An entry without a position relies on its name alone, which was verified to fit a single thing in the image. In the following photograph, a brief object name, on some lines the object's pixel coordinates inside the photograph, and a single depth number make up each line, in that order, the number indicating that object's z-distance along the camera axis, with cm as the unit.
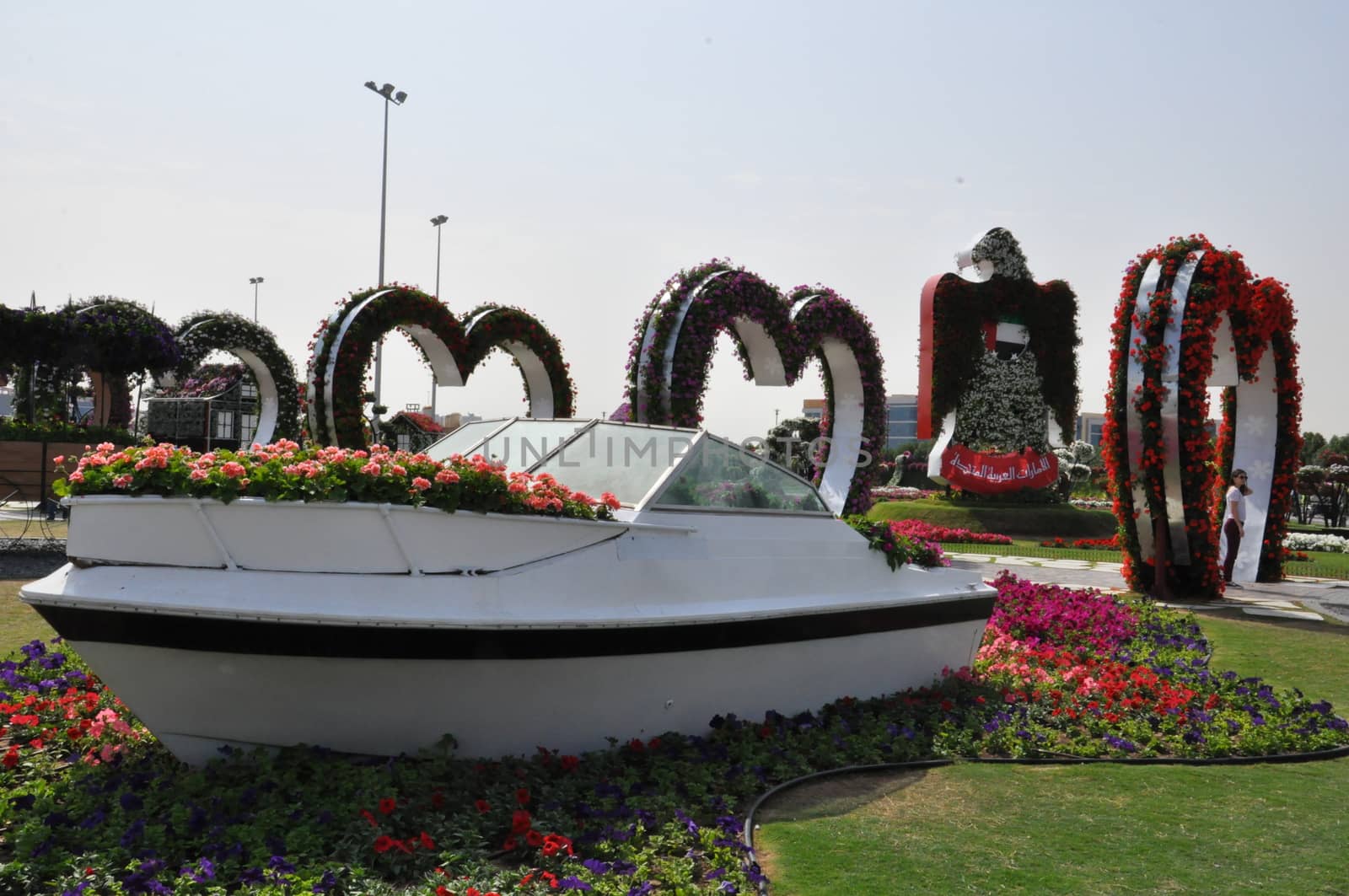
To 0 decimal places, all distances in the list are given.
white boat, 423
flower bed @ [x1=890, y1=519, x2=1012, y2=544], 2198
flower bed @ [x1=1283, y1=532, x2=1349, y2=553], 2197
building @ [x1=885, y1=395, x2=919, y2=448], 14440
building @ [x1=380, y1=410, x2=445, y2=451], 3262
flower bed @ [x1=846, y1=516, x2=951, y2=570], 644
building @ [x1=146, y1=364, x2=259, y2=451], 3170
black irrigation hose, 533
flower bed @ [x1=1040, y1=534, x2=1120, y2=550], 2192
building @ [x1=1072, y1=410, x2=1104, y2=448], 15286
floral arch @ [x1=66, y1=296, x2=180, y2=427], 1992
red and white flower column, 1212
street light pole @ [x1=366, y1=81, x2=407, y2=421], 3126
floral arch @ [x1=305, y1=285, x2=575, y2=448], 1566
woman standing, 1427
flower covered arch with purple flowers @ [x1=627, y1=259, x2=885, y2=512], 1388
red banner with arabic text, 2639
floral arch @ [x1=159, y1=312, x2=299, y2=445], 2445
